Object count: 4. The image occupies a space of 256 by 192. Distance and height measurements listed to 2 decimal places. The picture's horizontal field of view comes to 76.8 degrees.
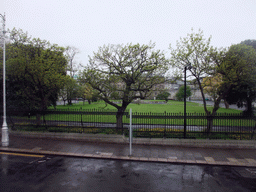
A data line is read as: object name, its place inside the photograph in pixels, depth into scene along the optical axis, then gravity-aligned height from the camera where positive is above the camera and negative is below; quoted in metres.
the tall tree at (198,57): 10.92 +2.63
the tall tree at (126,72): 10.96 +1.56
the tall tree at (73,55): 44.55 +11.51
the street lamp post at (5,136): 9.34 -2.40
